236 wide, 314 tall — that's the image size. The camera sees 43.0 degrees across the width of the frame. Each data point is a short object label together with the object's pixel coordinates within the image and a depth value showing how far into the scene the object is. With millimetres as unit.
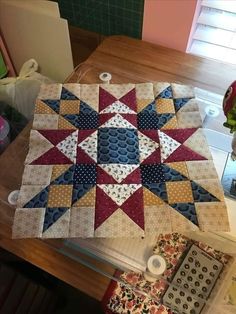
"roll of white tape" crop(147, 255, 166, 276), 683
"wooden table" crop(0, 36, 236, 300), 725
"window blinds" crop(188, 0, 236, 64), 1007
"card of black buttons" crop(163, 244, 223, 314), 651
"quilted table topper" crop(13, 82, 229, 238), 693
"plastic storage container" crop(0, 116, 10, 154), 1039
